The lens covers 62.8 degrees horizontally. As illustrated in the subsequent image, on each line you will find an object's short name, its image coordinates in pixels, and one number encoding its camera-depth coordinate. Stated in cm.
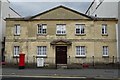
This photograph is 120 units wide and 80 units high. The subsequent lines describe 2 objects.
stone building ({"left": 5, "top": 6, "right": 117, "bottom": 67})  1261
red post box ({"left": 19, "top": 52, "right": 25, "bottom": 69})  1071
